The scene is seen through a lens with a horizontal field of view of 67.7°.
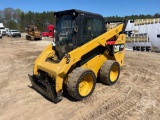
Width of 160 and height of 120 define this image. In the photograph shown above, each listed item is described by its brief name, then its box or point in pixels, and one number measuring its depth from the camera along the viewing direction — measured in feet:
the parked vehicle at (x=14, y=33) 78.19
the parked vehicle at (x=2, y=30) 88.22
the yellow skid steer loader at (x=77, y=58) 10.61
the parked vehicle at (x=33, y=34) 60.10
